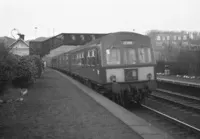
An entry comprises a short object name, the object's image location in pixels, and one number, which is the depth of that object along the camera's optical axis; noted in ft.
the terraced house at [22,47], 98.42
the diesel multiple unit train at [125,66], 35.65
